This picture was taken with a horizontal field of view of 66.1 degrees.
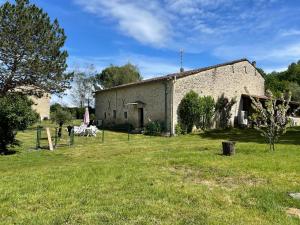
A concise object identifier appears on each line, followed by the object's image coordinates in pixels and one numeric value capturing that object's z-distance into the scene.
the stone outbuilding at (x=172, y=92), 17.03
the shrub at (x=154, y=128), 16.76
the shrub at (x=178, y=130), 16.67
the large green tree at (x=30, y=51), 16.04
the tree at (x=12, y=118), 9.88
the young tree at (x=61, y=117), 16.20
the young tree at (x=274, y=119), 9.40
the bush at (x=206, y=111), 17.79
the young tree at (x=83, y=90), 36.81
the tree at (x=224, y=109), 19.32
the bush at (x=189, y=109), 17.05
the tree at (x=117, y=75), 37.34
